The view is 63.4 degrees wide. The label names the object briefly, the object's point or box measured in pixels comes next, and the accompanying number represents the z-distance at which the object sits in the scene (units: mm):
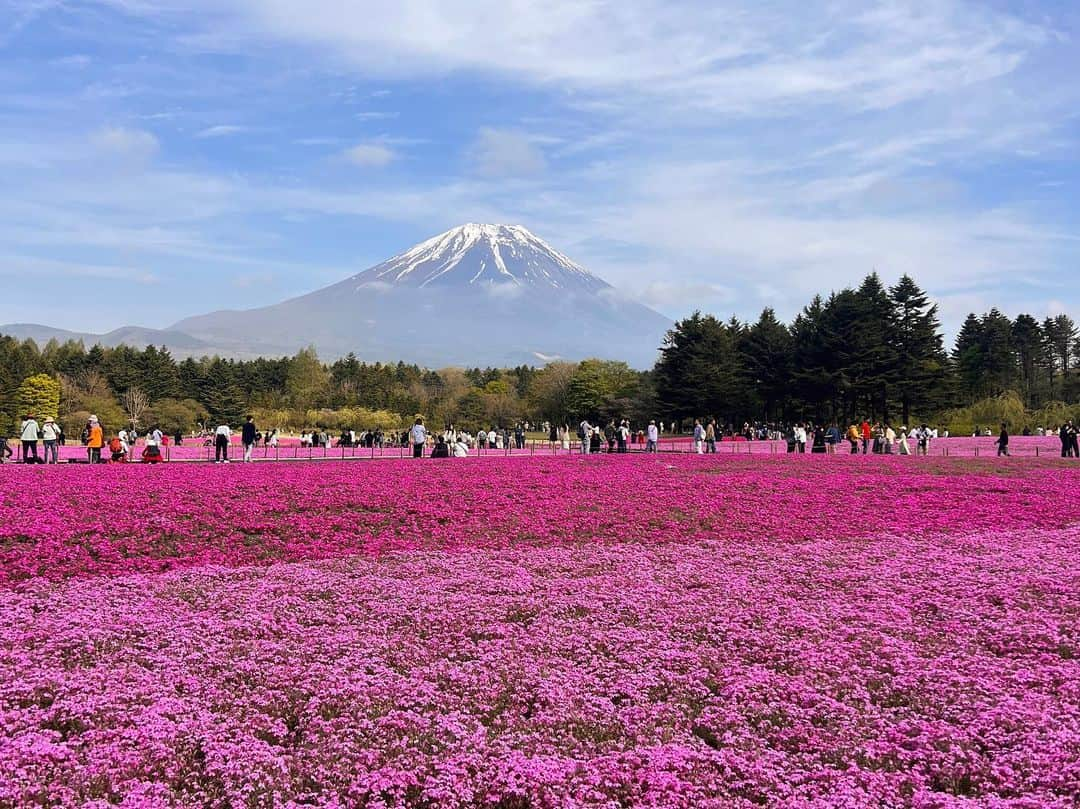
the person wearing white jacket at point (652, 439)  40875
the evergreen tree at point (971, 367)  89375
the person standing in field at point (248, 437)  30200
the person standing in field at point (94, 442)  28891
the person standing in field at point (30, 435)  27766
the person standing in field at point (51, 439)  28031
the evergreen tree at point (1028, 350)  95062
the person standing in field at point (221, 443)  30203
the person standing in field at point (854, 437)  40594
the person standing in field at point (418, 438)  32594
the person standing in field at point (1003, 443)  38219
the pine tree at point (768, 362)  77062
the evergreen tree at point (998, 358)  88812
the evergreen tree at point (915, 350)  70000
